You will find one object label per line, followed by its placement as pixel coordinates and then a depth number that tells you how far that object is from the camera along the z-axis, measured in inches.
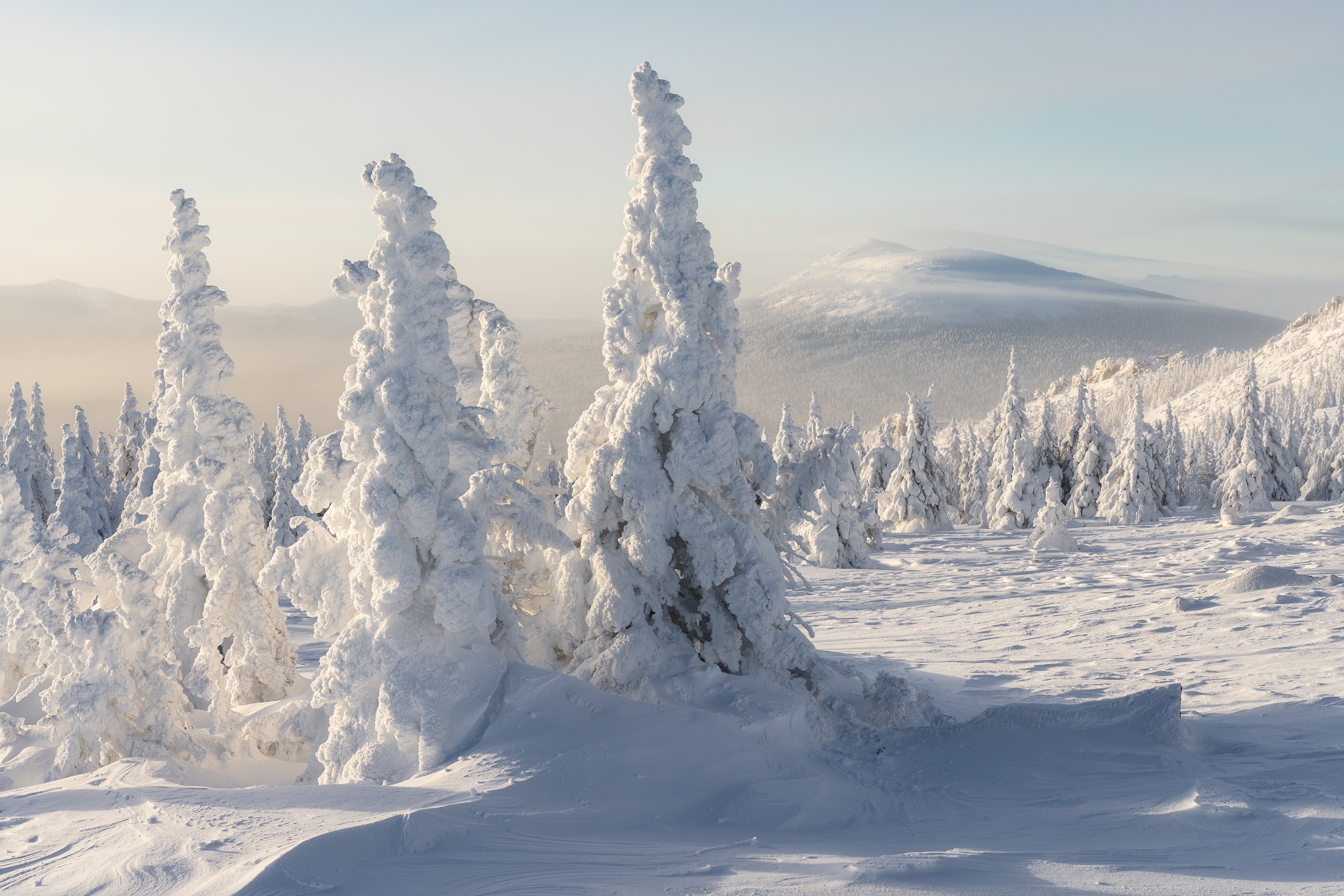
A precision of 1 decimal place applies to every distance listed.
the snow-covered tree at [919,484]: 1793.8
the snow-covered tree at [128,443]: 2053.4
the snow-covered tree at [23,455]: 1718.8
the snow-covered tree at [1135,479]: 1717.5
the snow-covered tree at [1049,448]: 1968.5
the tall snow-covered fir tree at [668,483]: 467.5
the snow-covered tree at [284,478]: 1859.0
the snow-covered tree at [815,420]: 2005.4
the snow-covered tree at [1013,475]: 1825.8
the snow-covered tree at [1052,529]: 1296.8
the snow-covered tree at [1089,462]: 1898.4
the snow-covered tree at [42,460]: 1854.1
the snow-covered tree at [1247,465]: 1696.6
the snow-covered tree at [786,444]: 1280.8
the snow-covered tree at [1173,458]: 1956.2
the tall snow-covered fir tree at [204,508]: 590.2
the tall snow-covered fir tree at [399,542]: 401.7
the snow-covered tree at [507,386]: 553.0
